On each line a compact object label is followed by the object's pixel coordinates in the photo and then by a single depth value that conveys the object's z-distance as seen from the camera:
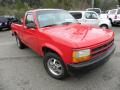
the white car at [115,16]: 14.40
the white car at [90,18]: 11.05
